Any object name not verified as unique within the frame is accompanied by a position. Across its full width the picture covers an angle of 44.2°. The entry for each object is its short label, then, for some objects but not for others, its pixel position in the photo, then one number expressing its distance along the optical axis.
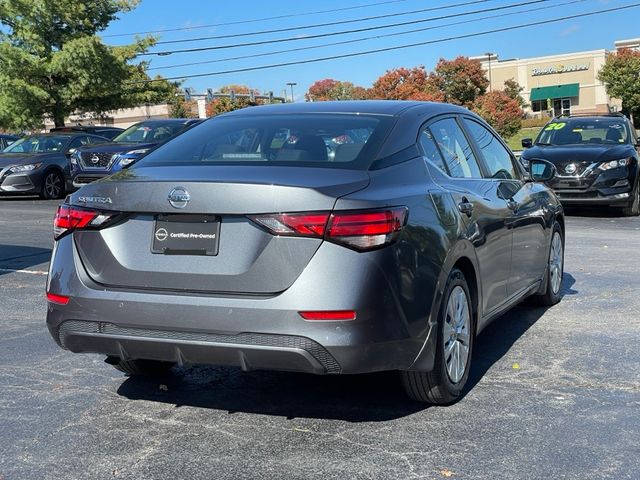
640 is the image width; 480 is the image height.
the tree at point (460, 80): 66.62
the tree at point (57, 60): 29.02
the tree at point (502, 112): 56.78
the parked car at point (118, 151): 16.39
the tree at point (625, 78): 65.12
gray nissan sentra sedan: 3.54
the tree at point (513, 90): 75.69
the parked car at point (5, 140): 24.70
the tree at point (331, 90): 96.75
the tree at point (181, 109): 76.17
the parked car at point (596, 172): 13.34
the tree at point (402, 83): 65.88
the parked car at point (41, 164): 18.30
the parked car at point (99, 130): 21.34
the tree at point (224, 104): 68.31
